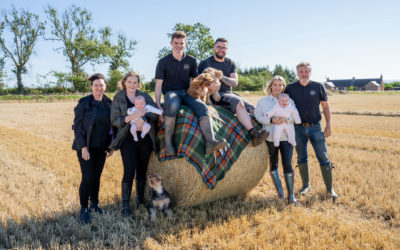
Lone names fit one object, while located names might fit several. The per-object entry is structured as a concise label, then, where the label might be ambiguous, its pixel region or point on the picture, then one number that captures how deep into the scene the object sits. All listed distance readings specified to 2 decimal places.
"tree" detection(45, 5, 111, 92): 49.25
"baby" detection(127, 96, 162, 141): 4.30
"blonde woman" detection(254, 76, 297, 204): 4.99
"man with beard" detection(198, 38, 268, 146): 4.93
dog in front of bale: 4.36
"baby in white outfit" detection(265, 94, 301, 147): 4.90
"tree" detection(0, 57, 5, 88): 42.78
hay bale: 4.52
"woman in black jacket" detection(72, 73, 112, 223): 4.26
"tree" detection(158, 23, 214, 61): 48.47
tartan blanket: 4.34
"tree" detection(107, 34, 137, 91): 56.12
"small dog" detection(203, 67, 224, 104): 4.76
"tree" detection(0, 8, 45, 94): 45.58
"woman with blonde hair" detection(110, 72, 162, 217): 4.29
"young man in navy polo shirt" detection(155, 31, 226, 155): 4.36
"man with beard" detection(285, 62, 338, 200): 5.25
